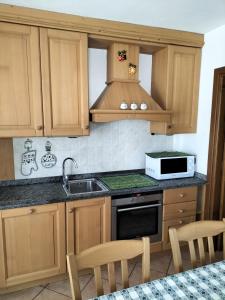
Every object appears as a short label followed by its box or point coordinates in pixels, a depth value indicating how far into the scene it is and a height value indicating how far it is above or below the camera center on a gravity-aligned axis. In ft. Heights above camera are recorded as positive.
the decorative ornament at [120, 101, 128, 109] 7.26 +0.40
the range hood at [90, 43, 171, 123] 7.23 +0.88
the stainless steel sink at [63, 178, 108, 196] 8.06 -2.44
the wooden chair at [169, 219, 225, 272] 4.09 -2.19
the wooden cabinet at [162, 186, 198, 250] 7.81 -3.10
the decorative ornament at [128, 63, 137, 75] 7.52 +1.60
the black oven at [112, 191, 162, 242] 7.21 -3.20
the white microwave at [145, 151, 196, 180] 8.18 -1.71
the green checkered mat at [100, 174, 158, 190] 7.41 -2.20
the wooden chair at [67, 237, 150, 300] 3.56 -2.25
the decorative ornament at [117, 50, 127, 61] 7.39 +2.01
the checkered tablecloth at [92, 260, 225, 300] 3.22 -2.51
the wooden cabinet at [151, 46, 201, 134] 8.00 +1.22
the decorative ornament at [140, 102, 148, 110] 7.50 +0.39
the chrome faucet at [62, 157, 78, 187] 7.79 -2.03
